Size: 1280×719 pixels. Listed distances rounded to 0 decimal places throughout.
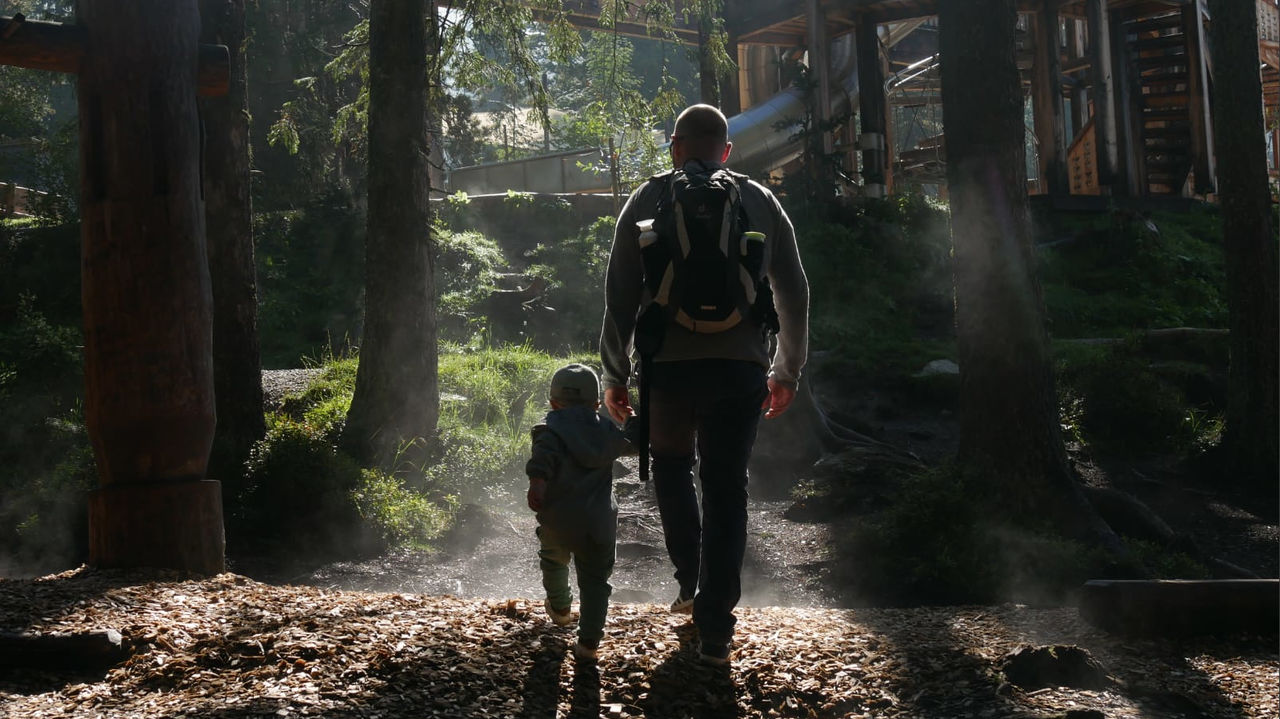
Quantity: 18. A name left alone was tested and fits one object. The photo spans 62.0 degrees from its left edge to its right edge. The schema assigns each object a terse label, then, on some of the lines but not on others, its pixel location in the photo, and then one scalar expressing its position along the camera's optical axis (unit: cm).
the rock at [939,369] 1305
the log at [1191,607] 480
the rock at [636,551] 877
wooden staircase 2109
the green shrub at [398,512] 906
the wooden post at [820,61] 1961
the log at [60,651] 387
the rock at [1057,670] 421
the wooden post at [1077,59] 2406
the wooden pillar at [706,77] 1431
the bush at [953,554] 734
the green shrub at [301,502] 890
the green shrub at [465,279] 1614
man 415
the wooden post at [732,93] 2239
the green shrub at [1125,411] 1146
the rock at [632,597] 713
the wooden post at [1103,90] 1967
